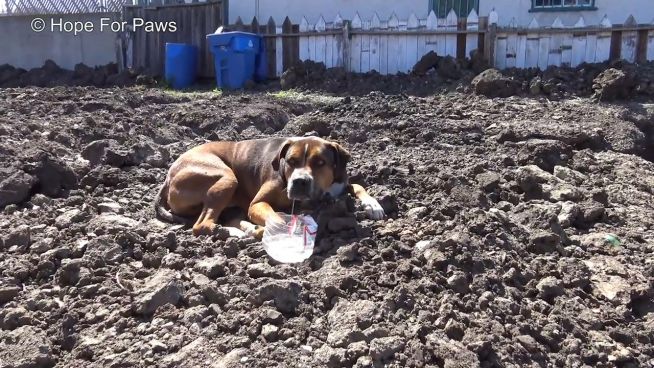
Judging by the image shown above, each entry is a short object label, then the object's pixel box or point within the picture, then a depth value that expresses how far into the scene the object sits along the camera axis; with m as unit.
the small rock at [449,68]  11.67
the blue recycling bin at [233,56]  13.33
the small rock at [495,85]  10.27
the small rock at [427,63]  12.24
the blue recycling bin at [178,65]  14.39
